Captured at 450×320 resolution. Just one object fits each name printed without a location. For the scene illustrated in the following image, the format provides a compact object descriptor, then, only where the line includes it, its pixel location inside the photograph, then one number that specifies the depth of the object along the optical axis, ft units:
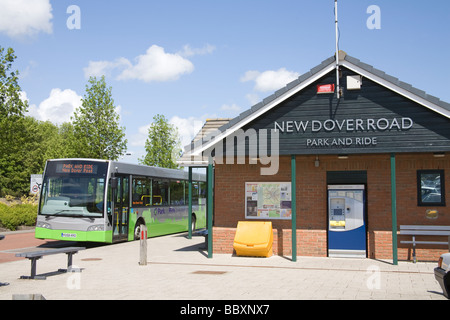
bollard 43.62
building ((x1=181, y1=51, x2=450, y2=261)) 45.24
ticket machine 48.29
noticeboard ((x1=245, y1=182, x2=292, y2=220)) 50.98
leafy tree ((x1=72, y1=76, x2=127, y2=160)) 116.98
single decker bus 55.47
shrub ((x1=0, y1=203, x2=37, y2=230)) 84.07
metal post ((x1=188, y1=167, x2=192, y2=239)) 67.49
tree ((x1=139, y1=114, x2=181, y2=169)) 143.33
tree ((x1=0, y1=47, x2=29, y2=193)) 82.17
